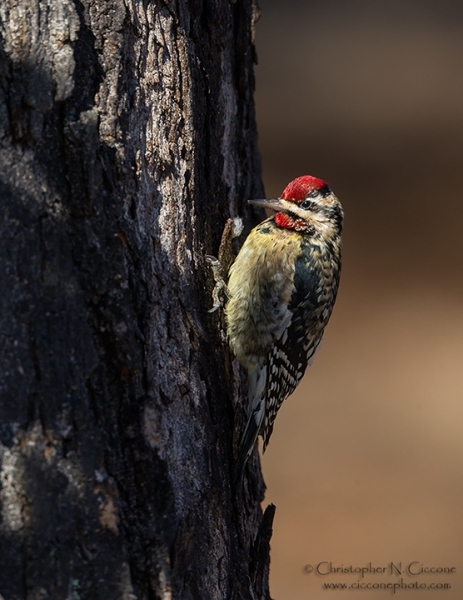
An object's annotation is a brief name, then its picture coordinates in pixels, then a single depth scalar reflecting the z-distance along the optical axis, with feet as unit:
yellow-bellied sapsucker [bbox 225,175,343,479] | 24.09
